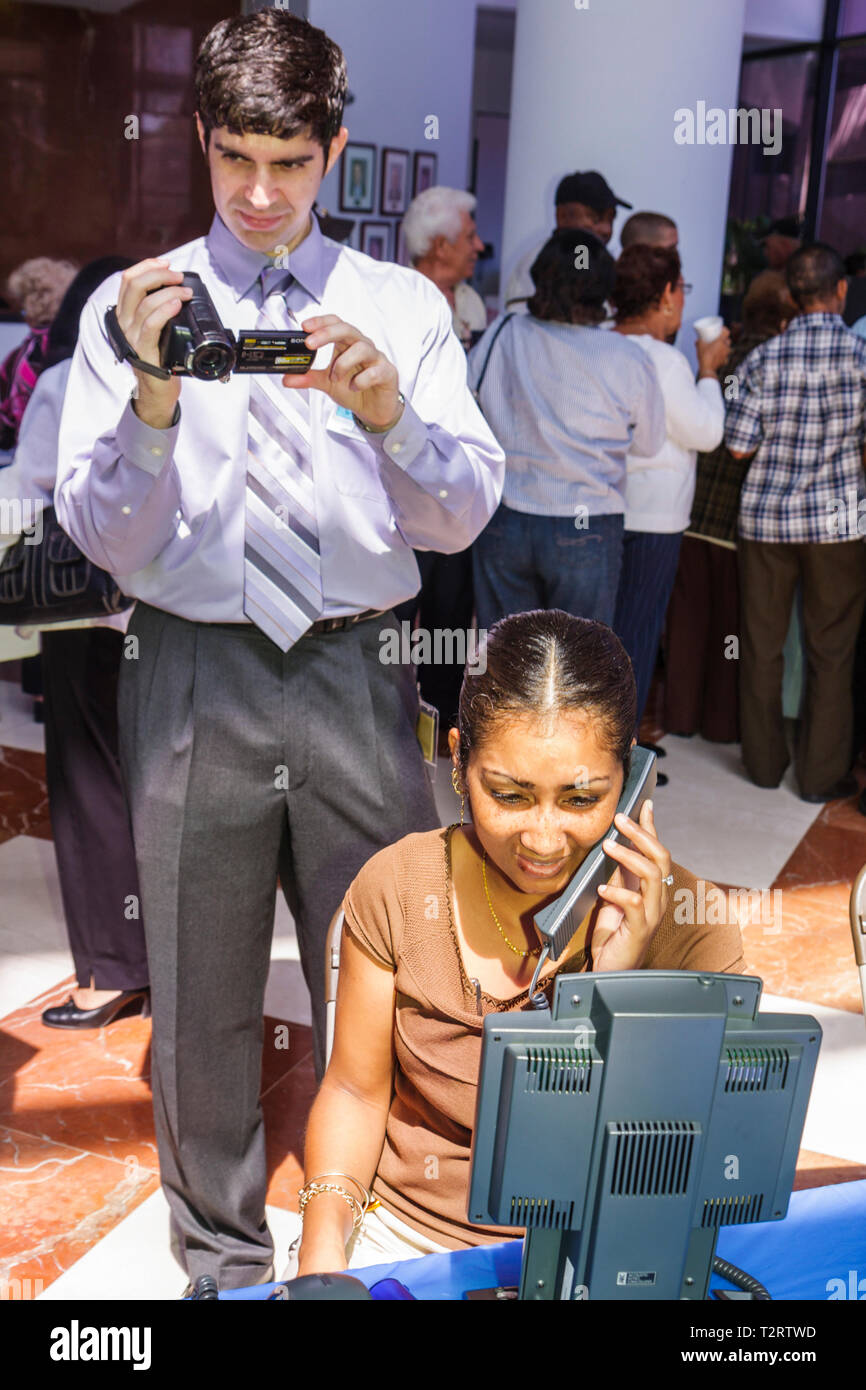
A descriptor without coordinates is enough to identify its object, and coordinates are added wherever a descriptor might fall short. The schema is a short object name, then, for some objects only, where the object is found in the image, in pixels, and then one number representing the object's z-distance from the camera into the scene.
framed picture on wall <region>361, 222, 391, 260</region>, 7.83
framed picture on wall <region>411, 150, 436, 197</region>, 8.05
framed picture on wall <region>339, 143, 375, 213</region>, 7.53
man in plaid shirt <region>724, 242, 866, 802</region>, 4.29
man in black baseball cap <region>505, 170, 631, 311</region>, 4.45
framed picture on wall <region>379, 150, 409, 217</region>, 7.84
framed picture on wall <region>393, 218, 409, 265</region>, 7.79
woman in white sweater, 4.06
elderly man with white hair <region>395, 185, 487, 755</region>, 4.39
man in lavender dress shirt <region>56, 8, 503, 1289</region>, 1.73
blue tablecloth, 1.26
